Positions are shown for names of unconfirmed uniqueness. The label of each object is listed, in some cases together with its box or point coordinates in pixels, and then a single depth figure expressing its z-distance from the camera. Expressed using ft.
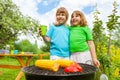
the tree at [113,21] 6.12
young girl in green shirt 4.17
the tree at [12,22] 11.75
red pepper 2.95
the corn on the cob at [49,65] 3.00
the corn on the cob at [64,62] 3.12
